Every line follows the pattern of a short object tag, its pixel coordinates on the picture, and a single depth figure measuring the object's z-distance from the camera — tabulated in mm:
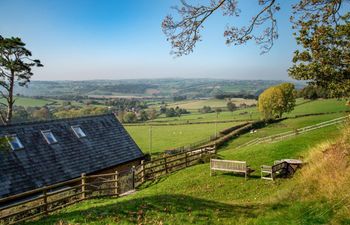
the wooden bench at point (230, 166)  16680
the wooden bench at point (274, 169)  15500
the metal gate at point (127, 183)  17969
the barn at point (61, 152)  17578
